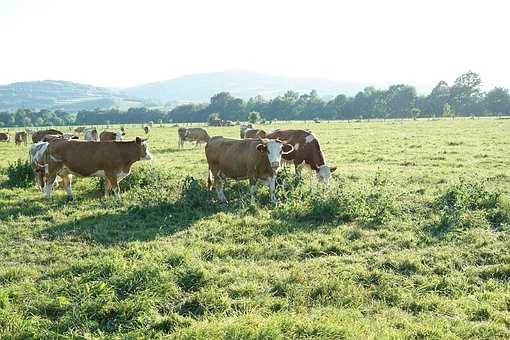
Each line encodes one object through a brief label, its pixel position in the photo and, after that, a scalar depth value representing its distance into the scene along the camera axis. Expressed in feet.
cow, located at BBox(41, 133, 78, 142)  60.80
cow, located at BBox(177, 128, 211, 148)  113.39
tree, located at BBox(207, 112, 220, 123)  325.99
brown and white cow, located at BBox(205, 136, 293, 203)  41.96
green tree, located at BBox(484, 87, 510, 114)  360.89
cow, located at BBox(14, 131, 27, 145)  135.44
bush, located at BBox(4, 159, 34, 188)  52.40
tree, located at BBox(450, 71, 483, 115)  390.09
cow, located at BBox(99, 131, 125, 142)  87.86
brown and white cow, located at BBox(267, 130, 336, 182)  51.13
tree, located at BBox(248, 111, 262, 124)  318.24
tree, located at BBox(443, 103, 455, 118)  348.38
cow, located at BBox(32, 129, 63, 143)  89.02
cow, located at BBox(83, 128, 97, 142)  107.86
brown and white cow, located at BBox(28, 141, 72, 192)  46.85
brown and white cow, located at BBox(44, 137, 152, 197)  44.86
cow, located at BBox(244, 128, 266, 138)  83.32
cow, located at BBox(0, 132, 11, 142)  150.63
